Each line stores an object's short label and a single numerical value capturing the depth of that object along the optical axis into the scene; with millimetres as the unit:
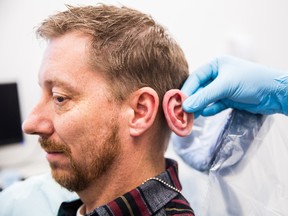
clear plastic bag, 875
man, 766
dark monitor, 1953
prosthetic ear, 813
